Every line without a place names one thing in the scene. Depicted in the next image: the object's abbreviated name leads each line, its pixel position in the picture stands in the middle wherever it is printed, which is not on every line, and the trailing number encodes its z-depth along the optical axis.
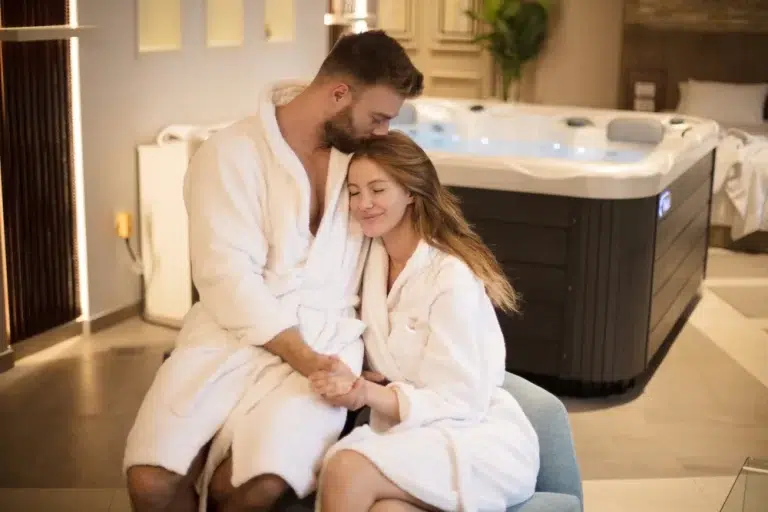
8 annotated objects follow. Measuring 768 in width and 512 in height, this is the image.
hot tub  3.15
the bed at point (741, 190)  5.37
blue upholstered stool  1.75
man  1.72
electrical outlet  3.96
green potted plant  6.67
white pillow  6.23
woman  1.61
